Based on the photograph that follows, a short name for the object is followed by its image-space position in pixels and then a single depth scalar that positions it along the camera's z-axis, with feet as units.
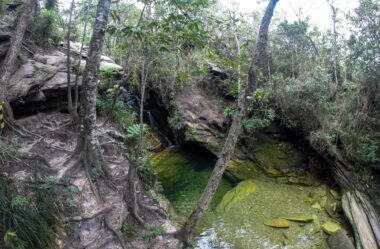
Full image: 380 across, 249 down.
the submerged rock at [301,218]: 23.61
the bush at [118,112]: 27.30
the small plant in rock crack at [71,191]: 16.94
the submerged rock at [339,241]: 20.96
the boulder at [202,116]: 34.40
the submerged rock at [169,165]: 30.07
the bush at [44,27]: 27.22
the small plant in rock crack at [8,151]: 16.62
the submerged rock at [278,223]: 22.94
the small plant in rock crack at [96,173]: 18.85
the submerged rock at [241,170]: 31.01
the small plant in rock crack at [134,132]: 24.30
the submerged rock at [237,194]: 25.84
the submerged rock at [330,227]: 22.41
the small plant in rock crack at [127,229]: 17.72
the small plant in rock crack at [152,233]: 18.06
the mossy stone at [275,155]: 32.09
